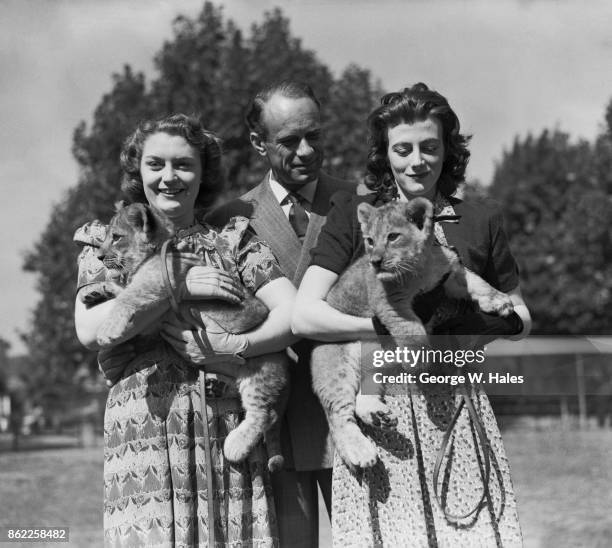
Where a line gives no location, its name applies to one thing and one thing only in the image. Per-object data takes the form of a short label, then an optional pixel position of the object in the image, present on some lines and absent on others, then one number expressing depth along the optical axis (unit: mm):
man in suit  4605
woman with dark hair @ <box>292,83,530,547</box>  3885
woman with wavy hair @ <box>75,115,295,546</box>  4074
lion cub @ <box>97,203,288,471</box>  4105
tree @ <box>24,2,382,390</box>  20562
